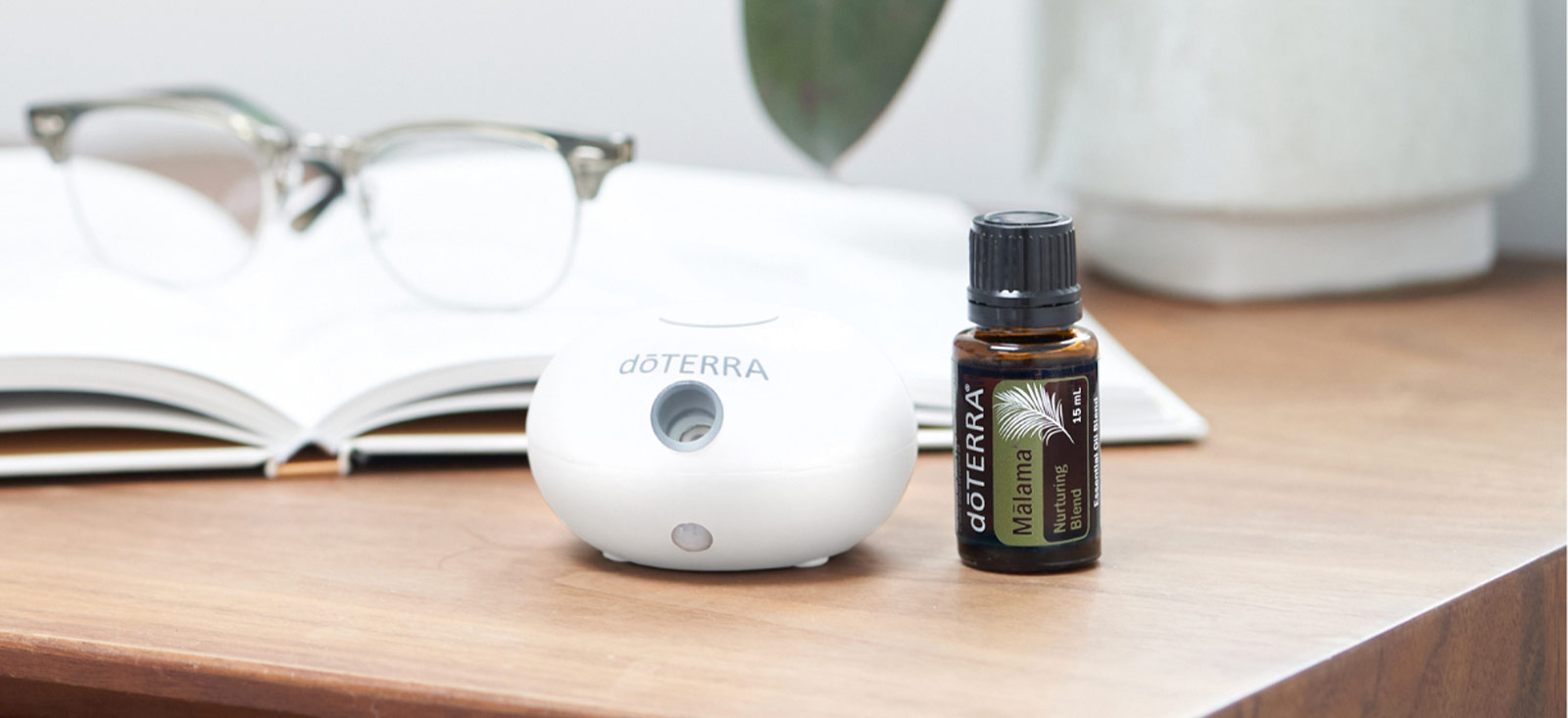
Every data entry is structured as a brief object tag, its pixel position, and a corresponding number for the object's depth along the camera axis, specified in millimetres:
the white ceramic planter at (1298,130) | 916
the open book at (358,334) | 765
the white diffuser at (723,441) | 678
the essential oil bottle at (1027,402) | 677
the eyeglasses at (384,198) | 861
